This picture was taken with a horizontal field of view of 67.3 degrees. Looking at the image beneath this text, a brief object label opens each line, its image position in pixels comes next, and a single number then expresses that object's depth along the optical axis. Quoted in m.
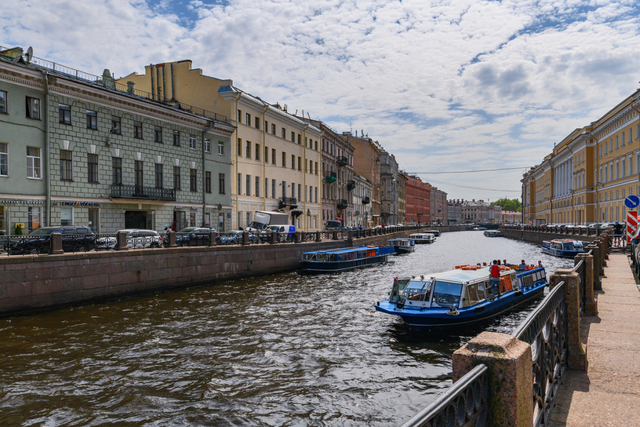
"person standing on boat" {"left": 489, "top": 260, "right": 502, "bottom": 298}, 16.12
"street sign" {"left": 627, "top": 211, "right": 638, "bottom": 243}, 22.84
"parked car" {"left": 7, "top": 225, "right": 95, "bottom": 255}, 16.22
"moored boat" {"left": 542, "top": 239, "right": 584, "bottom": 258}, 38.57
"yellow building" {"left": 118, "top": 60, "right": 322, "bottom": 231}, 37.72
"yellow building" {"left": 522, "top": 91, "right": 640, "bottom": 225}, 47.78
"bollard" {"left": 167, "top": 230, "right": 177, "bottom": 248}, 21.78
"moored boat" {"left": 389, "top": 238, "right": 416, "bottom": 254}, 49.16
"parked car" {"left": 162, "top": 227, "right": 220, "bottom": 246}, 22.83
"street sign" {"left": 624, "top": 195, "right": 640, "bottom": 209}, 19.87
